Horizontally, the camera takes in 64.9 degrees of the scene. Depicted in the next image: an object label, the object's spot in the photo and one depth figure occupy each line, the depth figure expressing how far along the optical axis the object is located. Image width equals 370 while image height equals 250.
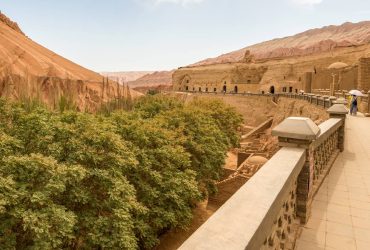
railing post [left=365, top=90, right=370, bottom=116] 19.38
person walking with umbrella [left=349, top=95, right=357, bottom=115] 19.55
